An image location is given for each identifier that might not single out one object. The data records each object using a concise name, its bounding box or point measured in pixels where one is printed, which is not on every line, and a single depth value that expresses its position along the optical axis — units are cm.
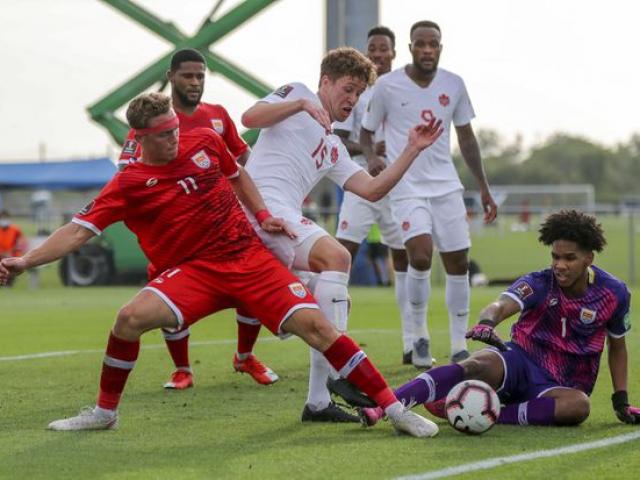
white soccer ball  1389
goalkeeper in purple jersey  1449
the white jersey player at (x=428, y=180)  2112
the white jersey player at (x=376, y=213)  2208
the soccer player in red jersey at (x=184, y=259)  1393
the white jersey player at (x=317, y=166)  1502
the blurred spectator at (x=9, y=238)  5269
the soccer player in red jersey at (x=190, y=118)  1856
